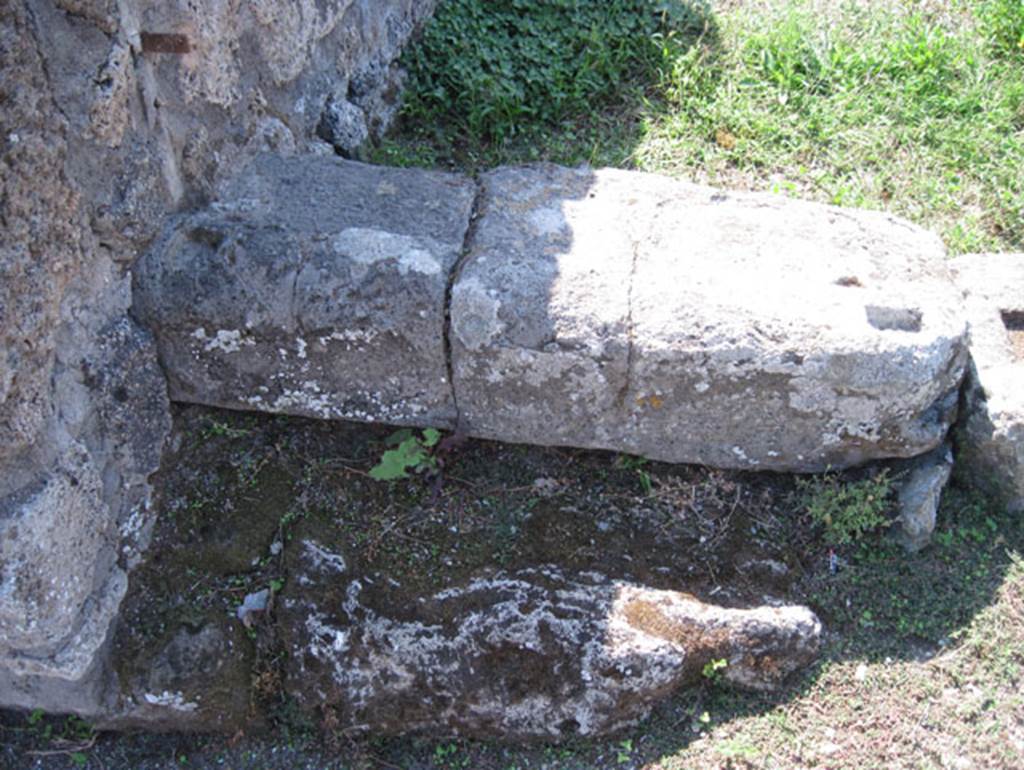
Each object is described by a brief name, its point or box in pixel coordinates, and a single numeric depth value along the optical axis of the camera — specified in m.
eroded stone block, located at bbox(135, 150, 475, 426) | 2.53
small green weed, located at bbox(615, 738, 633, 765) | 2.46
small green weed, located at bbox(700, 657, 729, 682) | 2.50
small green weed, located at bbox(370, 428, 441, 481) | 2.73
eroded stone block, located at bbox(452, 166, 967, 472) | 2.48
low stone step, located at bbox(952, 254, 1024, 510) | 2.68
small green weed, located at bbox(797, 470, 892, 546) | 2.69
